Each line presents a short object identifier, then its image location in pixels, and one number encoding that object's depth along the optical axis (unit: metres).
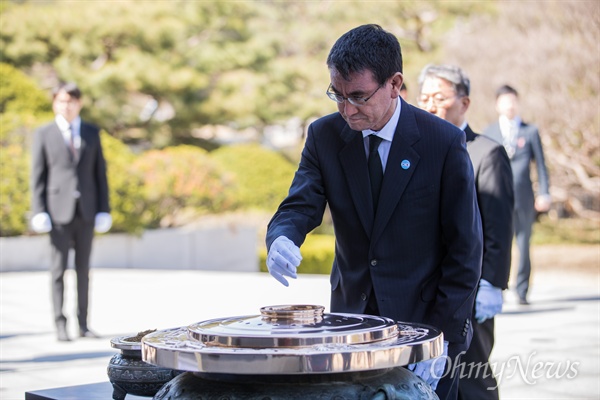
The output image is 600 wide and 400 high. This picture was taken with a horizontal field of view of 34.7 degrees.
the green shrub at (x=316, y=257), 16.28
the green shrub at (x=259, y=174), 19.09
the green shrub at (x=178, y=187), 14.31
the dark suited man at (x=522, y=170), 8.88
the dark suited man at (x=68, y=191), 7.39
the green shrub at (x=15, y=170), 12.73
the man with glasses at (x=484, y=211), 4.17
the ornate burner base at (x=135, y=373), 3.46
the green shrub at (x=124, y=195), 13.74
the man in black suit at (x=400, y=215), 3.06
